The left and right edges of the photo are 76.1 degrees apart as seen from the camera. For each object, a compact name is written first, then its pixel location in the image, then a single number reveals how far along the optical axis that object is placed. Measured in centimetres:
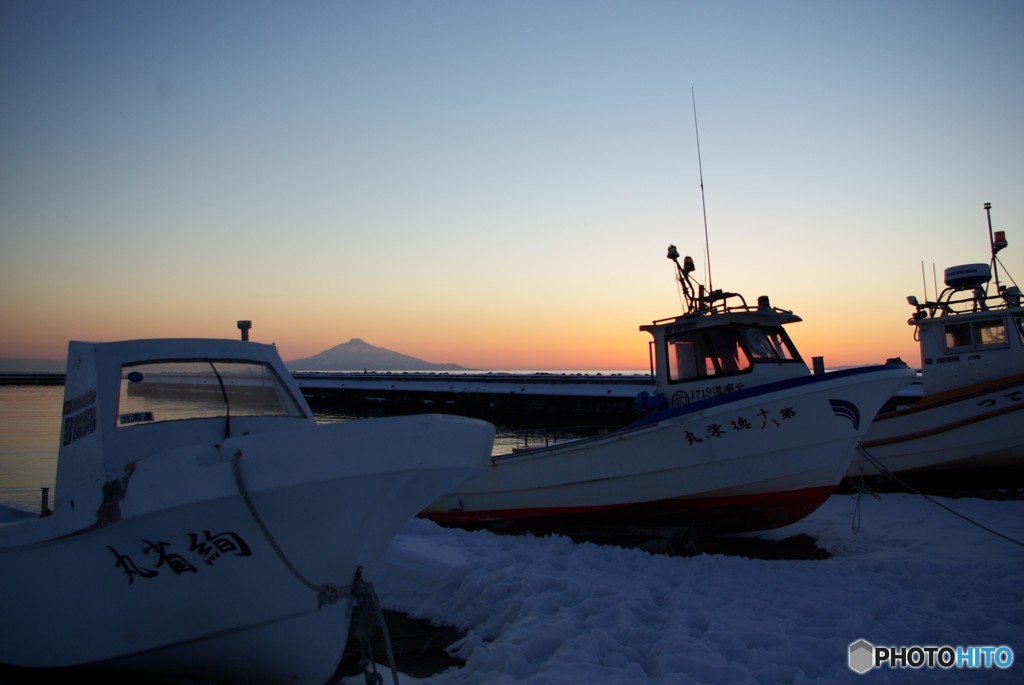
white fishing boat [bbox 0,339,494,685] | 370
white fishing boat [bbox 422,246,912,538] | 823
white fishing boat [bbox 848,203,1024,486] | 1141
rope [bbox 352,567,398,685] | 410
